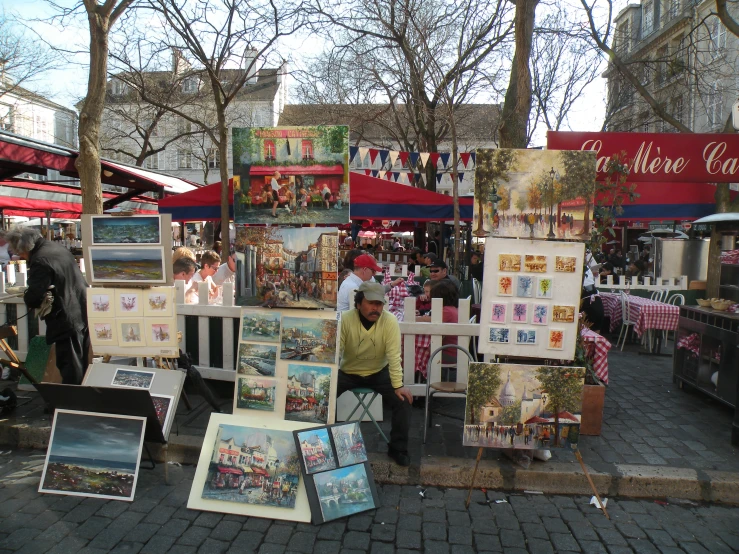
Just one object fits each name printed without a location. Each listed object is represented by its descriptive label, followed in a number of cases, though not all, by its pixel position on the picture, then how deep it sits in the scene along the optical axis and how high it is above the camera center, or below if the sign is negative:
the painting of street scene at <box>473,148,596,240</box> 3.73 +0.39
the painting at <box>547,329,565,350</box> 3.84 -0.65
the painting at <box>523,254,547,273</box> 3.80 -0.12
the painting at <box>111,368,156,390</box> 4.12 -1.07
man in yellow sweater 4.03 -0.88
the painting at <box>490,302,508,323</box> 3.85 -0.47
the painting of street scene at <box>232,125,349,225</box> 3.72 +0.45
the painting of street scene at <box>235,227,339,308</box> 3.77 -0.17
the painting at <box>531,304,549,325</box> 3.84 -0.47
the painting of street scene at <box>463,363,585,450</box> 3.70 -1.08
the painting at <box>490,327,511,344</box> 3.87 -0.63
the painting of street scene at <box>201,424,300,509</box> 3.50 -1.49
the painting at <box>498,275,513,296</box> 3.83 -0.28
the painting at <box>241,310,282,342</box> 3.87 -0.62
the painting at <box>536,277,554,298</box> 3.81 -0.28
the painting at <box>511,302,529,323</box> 3.84 -0.47
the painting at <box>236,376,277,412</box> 3.81 -1.08
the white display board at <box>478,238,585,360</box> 3.81 -0.35
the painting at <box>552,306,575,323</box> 3.82 -0.47
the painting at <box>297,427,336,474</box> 3.50 -1.36
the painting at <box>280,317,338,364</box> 3.84 -0.70
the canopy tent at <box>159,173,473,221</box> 7.82 +0.57
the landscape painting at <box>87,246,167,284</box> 4.26 -0.22
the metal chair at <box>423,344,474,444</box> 4.53 -1.24
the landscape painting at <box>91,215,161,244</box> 4.28 +0.05
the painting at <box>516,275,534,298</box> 3.82 -0.28
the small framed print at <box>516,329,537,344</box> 3.86 -0.63
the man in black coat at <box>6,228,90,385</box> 4.68 -0.52
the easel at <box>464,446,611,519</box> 3.60 -1.61
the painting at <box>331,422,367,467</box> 3.61 -1.35
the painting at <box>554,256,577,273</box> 3.80 -0.11
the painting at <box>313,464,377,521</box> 3.45 -1.61
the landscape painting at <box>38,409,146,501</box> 3.67 -1.50
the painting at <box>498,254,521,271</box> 3.81 -0.12
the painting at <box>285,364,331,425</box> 3.79 -1.06
